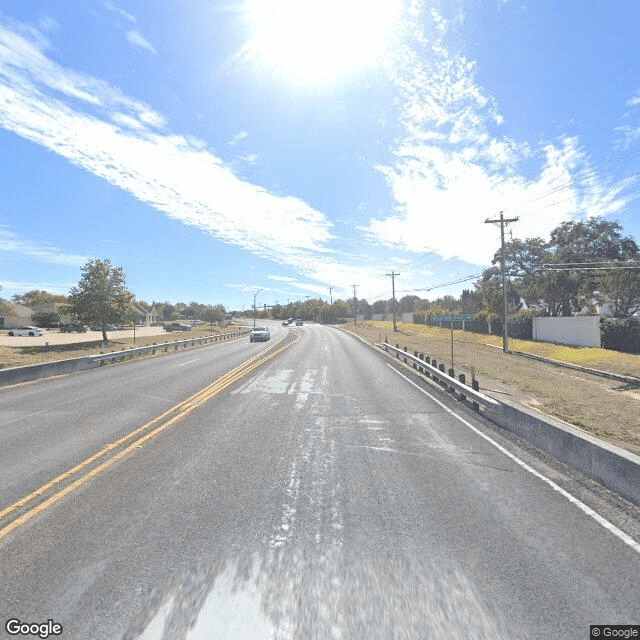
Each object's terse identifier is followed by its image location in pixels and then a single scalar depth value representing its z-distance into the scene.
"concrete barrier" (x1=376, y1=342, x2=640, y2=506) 5.20
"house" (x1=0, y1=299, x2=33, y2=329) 80.19
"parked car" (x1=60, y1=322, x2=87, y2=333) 66.93
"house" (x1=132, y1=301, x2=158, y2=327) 109.16
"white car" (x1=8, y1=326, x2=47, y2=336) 55.47
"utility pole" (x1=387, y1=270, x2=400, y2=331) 65.40
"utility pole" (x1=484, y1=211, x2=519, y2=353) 32.43
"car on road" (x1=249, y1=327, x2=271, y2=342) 42.09
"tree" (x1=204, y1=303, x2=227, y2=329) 91.81
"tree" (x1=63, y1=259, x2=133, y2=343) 40.22
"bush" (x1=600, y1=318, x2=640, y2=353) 28.89
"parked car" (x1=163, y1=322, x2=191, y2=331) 85.97
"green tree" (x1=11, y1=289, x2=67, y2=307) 117.67
